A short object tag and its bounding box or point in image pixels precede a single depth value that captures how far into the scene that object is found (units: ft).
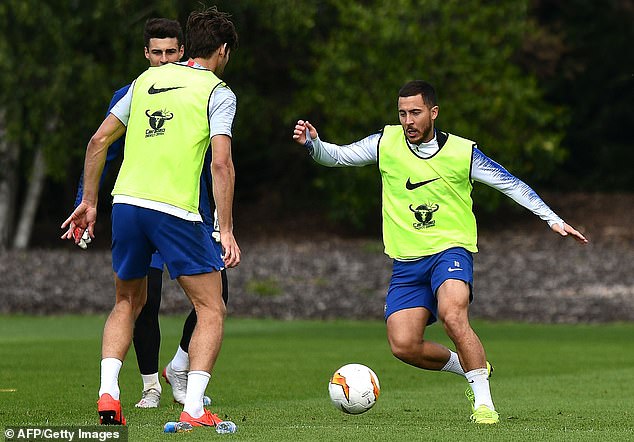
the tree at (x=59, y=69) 165.99
